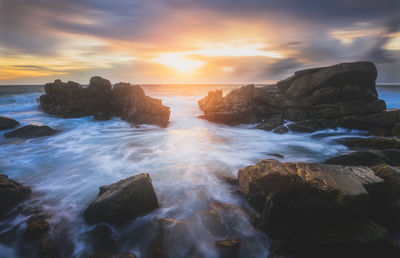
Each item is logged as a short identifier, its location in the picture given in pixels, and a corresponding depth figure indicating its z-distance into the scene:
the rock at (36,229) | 3.70
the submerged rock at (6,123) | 11.82
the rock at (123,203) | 4.01
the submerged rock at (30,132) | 10.75
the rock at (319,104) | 12.01
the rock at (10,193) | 4.31
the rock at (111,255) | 3.08
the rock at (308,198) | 3.31
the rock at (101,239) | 3.53
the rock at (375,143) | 7.73
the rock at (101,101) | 15.55
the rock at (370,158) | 5.73
